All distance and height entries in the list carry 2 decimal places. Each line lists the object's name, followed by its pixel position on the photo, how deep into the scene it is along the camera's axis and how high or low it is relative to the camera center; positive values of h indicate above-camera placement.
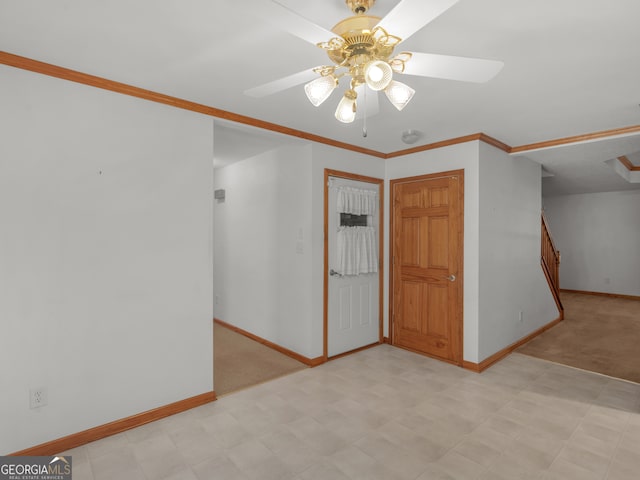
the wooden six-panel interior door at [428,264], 3.71 -0.31
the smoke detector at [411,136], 3.43 +1.05
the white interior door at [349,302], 3.88 -0.78
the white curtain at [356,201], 3.93 +0.45
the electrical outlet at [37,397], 2.12 -1.00
